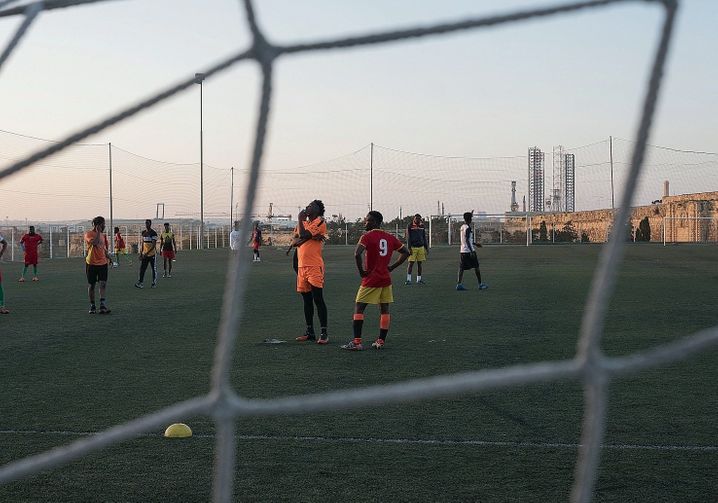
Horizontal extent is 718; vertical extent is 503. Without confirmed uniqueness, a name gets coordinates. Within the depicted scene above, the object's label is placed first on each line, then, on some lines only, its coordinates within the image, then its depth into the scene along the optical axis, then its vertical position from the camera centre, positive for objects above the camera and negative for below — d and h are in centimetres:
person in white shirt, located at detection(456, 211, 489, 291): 1847 -65
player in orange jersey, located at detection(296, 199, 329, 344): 984 -52
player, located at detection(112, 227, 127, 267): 3231 -87
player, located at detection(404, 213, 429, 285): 2034 -48
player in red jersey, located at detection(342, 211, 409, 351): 944 -60
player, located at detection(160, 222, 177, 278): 2302 -57
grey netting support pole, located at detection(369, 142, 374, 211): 6354 +321
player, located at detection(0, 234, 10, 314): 1374 -131
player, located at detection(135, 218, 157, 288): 1911 -56
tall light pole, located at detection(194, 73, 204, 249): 4326 +89
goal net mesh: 223 -28
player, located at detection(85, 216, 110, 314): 1324 -52
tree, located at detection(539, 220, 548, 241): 6278 -90
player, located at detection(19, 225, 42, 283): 2241 -67
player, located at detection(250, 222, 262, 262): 3366 -83
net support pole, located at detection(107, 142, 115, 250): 4118 +25
